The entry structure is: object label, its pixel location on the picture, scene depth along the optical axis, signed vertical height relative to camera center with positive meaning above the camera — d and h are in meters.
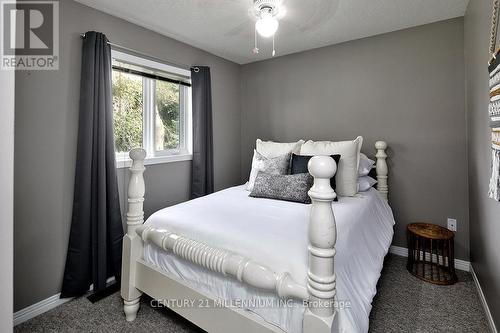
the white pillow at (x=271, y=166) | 2.30 +0.03
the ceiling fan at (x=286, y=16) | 1.83 +1.34
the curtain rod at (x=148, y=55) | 2.15 +1.10
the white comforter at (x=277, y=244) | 1.11 -0.40
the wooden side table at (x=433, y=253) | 2.09 -0.78
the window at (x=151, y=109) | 2.30 +0.63
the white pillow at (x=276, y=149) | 2.53 +0.21
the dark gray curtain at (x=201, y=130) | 2.81 +0.45
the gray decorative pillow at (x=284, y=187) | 1.99 -0.15
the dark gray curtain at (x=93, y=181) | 1.93 -0.08
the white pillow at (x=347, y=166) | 2.19 +0.02
